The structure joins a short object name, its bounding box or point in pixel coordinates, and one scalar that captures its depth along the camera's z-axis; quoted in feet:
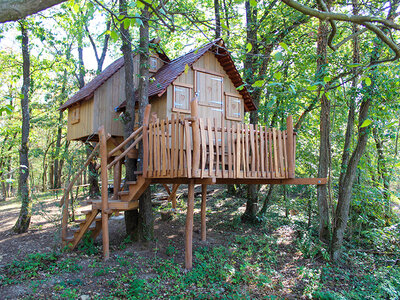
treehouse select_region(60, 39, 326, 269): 22.00
